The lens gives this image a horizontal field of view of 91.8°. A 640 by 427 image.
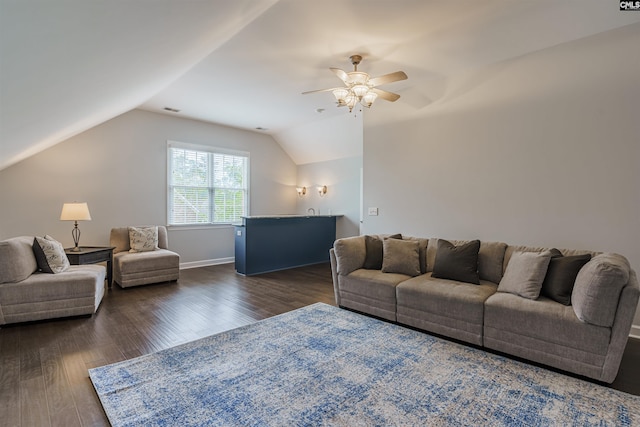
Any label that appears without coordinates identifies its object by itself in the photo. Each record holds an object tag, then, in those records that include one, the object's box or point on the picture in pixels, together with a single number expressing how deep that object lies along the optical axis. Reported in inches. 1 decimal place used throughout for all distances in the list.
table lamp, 174.1
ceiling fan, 126.8
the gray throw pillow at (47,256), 140.7
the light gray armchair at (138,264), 184.9
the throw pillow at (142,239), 207.8
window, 249.1
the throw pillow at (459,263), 128.1
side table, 166.4
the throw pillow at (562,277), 101.7
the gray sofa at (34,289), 125.6
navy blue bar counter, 227.1
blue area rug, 73.9
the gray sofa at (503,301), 88.0
